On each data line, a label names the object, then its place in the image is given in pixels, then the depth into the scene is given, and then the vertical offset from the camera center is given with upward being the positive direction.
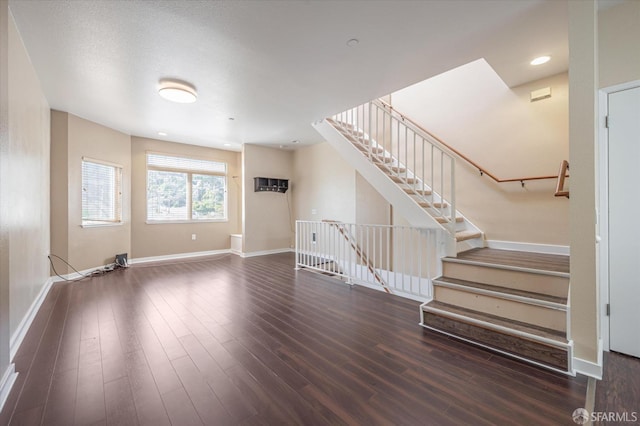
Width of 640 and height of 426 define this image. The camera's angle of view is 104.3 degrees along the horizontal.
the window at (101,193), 4.55 +0.41
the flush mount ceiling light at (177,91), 3.14 +1.59
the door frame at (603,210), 2.11 +0.02
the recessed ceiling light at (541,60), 2.67 +1.67
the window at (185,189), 5.78 +0.62
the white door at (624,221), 2.00 -0.07
